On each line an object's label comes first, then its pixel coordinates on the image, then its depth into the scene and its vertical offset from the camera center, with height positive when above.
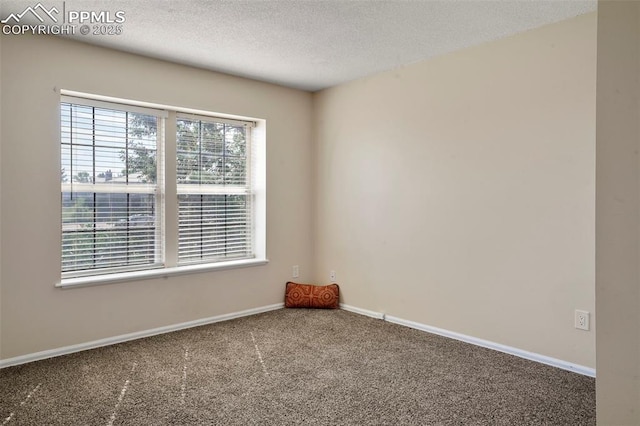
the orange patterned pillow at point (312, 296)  4.53 -0.90
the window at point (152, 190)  3.44 +0.19
